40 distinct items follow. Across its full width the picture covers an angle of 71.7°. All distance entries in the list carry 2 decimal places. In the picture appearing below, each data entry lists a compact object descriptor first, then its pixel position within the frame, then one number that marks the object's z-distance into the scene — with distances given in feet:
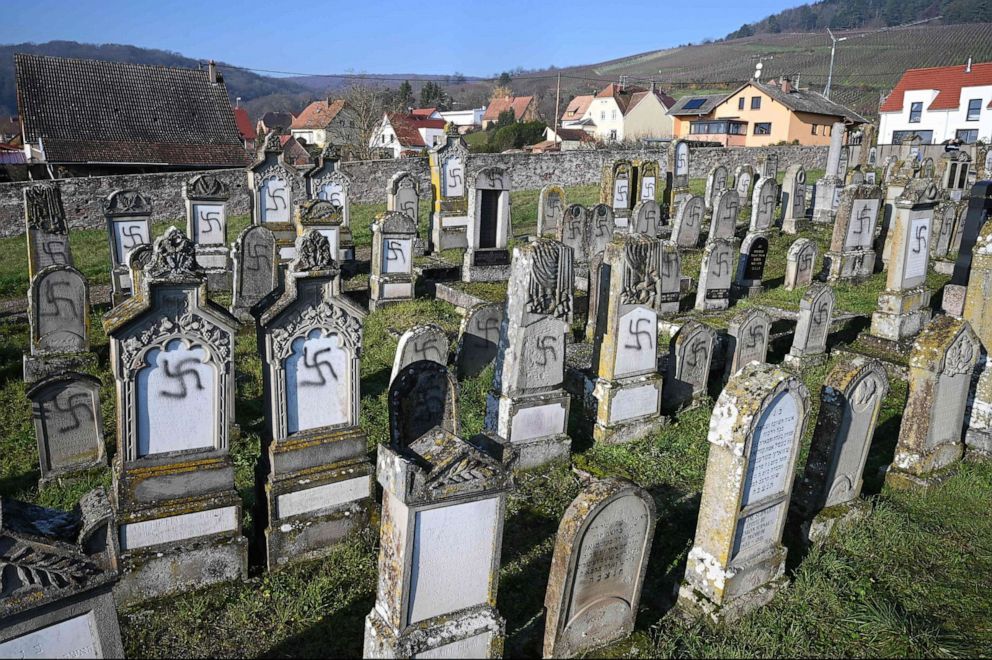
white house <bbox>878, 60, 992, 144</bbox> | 139.95
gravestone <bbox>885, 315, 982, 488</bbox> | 21.11
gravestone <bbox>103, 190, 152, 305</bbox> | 39.47
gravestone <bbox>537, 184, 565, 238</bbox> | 54.95
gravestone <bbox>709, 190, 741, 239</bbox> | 52.80
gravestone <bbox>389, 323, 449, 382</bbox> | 24.81
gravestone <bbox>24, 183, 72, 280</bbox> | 33.96
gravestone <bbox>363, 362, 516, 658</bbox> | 12.57
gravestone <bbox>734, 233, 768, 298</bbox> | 43.98
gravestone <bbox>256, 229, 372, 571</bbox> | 17.71
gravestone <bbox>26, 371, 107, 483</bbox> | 22.17
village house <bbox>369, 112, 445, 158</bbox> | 162.30
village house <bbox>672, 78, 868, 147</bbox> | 143.43
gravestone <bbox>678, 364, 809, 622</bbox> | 15.57
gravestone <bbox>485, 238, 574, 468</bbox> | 22.50
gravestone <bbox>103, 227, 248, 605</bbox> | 15.99
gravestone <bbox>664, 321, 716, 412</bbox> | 28.27
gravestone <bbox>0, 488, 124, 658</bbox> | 10.23
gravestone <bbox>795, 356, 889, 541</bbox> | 18.83
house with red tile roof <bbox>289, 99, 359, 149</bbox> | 183.73
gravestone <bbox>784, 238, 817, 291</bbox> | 44.73
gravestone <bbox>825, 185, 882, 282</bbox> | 46.11
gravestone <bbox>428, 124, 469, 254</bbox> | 54.65
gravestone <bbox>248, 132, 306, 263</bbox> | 51.06
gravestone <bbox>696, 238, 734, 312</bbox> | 39.88
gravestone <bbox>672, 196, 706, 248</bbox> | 53.57
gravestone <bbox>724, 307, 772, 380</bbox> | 29.99
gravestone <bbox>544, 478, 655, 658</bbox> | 14.02
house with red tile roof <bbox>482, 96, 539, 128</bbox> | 229.66
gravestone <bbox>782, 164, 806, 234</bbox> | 62.18
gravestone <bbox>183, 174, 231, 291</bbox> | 43.86
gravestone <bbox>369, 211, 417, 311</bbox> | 41.83
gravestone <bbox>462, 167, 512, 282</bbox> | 47.85
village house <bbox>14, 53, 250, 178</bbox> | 93.45
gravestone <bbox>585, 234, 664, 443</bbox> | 24.41
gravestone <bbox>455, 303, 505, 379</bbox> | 30.48
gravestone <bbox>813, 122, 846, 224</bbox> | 64.39
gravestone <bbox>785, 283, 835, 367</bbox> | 31.60
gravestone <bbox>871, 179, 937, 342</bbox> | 33.14
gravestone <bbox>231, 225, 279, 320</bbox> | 37.19
